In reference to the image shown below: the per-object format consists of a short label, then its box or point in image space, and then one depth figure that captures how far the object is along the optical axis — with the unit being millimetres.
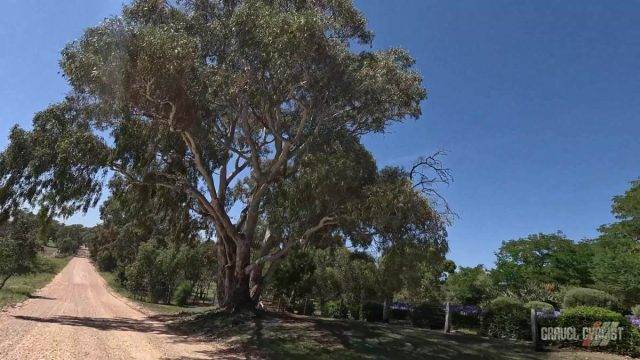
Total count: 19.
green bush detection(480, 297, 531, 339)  18578
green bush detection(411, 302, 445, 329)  23734
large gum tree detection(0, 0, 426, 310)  14859
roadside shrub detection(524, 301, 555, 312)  18609
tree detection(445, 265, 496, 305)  33253
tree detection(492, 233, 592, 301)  45438
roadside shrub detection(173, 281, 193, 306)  38031
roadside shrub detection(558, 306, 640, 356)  14523
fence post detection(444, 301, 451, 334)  20500
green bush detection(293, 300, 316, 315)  33062
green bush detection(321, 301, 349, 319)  30672
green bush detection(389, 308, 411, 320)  27000
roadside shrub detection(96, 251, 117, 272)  68688
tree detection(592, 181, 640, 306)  33156
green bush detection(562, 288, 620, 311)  21188
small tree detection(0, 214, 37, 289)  23375
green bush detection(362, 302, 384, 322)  27328
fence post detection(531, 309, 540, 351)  15758
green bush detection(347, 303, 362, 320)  29011
